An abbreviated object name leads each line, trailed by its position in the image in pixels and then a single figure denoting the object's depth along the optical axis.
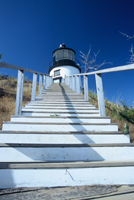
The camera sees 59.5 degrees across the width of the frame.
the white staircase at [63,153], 1.13
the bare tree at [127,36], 5.39
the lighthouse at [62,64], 14.73
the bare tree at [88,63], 8.79
